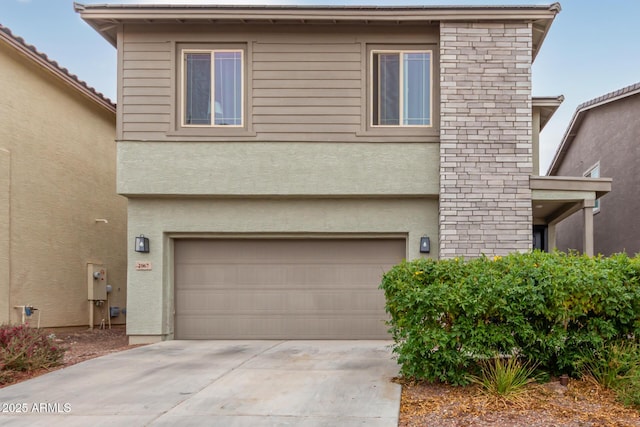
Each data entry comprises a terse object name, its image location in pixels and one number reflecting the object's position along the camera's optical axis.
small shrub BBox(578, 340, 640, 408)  5.70
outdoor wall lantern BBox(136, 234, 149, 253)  10.44
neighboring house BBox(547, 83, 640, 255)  14.41
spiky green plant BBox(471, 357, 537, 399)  5.90
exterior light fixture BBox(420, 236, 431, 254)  10.34
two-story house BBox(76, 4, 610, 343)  10.15
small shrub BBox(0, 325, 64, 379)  7.29
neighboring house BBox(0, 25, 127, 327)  10.91
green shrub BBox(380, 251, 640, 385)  6.17
